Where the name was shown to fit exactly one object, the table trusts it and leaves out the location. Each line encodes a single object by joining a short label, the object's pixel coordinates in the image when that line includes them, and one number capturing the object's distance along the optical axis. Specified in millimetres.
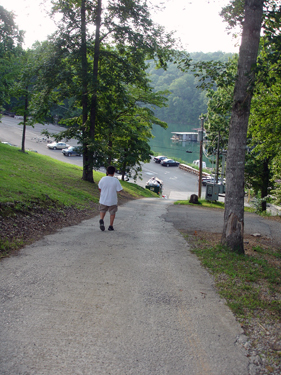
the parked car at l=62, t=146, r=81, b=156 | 55250
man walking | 8492
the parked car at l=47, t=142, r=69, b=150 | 58331
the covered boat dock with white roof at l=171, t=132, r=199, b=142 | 116500
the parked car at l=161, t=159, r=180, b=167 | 70688
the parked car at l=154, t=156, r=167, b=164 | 72575
